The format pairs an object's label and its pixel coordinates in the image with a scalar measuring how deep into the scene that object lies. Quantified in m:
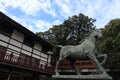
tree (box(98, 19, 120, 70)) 7.21
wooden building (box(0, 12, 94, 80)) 6.34
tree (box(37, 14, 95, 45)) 13.97
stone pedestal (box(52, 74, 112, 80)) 2.59
